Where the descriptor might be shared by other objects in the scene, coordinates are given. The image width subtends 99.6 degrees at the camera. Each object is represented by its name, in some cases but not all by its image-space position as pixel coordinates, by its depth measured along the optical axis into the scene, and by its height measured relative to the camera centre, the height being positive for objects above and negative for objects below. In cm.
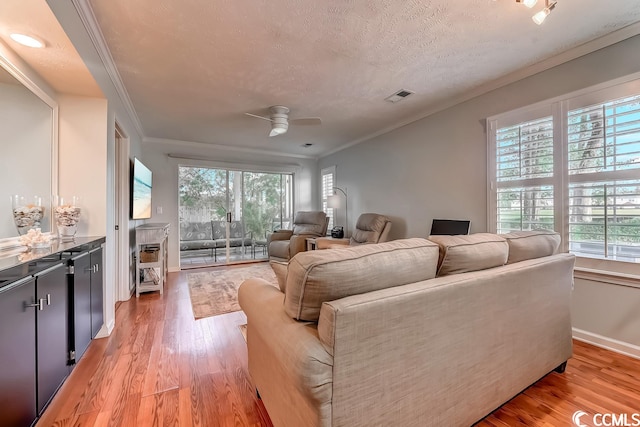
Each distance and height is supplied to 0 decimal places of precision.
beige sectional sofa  92 -48
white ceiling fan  345 +123
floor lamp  514 +18
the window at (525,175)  246 +35
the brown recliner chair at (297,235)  499 -43
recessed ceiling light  156 +102
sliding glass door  529 +0
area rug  304 -106
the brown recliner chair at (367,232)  407 -31
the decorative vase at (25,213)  176 +0
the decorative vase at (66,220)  200 -5
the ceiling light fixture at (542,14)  153 +113
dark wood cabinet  109 -56
